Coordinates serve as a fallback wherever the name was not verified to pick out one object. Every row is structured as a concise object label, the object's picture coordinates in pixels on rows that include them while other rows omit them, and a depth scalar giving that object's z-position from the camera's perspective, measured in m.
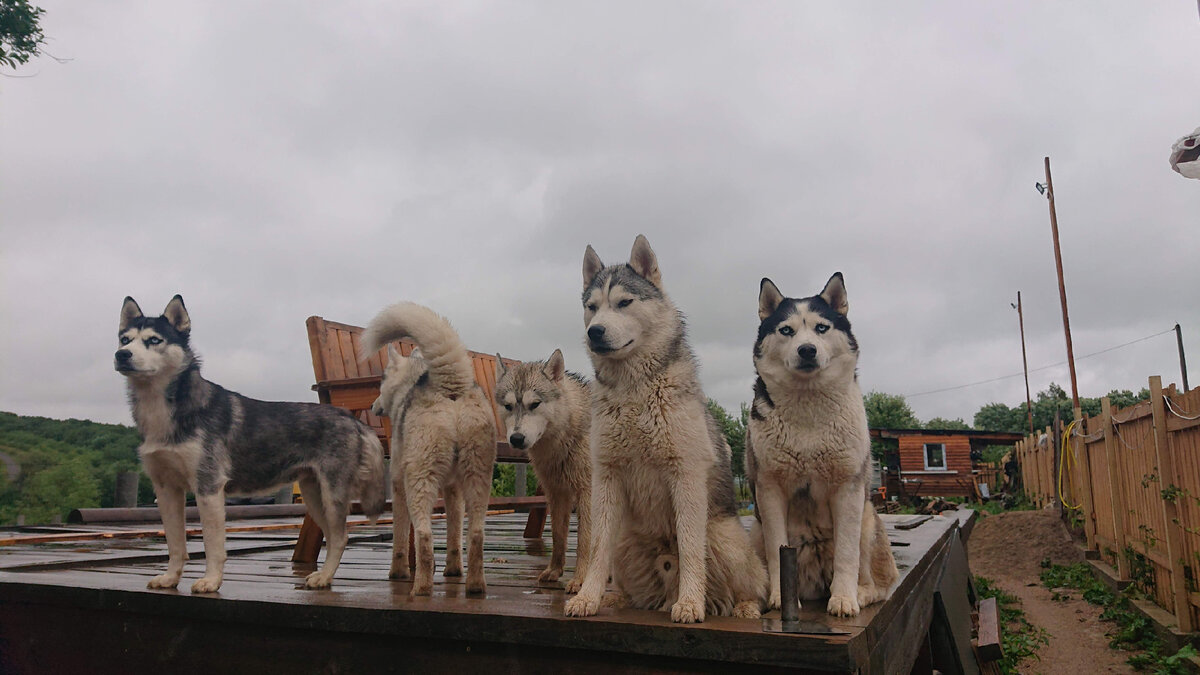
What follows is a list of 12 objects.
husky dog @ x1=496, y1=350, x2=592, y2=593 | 3.33
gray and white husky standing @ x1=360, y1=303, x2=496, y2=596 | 3.22
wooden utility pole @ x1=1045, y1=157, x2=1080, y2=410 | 22.90
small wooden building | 33.12
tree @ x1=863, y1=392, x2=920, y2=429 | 52.84
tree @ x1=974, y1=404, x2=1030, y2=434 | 66.75
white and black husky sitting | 2.77
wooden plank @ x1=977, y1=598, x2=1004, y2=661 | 5.79
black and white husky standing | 3.33
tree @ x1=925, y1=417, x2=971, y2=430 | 67.94
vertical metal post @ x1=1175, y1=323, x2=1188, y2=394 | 31.48
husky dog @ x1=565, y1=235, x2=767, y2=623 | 2.70
